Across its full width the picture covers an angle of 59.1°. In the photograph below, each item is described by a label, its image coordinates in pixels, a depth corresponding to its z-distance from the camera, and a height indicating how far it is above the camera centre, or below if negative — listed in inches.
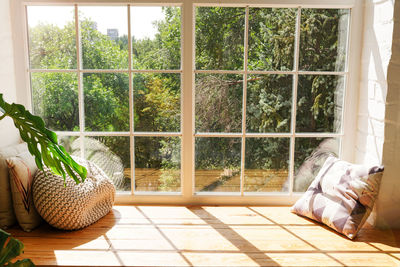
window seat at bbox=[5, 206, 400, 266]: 65.1 -31.2
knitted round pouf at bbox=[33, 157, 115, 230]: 71.8 -23.1
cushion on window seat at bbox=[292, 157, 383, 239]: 74.4 -23.6
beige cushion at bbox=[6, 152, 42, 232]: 72.4 -20.9
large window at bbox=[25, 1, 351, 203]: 86.1 -0.8
